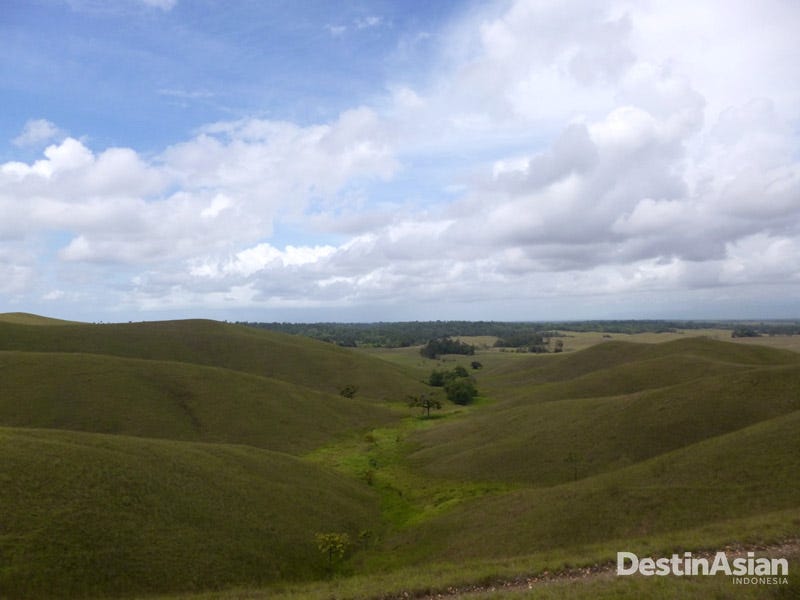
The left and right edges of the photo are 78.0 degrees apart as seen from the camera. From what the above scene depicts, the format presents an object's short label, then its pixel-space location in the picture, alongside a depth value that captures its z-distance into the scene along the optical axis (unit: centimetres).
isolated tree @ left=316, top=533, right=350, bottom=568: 3569
